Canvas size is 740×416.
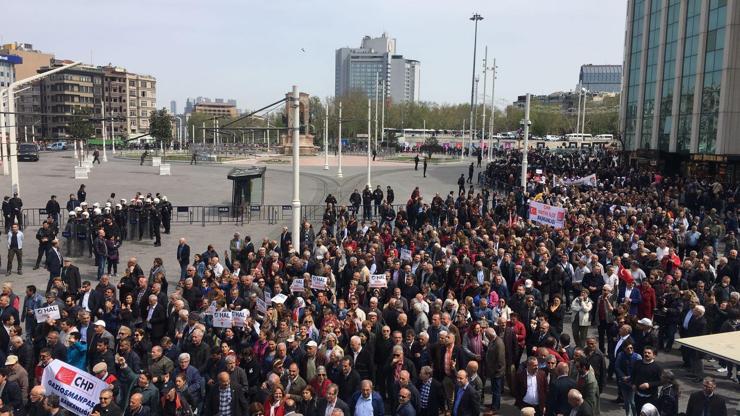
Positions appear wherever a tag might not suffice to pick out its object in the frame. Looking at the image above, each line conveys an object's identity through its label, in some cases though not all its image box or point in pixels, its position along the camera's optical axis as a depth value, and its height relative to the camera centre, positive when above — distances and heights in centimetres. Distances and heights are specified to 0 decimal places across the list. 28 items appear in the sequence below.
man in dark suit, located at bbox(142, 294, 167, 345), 1128 -333
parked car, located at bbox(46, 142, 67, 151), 10069 -291
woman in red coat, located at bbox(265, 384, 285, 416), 788 -331
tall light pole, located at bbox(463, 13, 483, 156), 6322 +1042
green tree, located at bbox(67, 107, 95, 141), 9206 -22
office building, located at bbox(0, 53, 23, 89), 12500 +1240
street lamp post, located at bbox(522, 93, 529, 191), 2694 -32
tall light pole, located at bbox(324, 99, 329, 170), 5819 -195
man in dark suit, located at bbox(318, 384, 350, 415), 782 -324
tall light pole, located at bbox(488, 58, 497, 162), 6050 +471
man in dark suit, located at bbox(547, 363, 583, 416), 832 -328
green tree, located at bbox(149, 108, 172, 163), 8054 +83
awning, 758 -247
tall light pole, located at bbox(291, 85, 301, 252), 1631 -120
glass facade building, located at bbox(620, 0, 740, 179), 3653 +380
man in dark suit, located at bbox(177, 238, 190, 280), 1723 -328
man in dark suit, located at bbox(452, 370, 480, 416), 838 -340
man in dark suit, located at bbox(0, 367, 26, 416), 837 -348
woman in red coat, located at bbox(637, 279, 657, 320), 1259 -315
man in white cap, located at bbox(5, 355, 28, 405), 848 -325
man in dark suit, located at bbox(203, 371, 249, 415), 838 -347
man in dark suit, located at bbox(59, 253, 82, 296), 1416 -329
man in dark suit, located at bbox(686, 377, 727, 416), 811 -331
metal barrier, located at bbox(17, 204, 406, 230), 2739 -377
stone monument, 7845 -131
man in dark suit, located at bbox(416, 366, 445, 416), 877 -355
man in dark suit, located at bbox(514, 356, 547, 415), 898 -347
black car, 6625 -254
